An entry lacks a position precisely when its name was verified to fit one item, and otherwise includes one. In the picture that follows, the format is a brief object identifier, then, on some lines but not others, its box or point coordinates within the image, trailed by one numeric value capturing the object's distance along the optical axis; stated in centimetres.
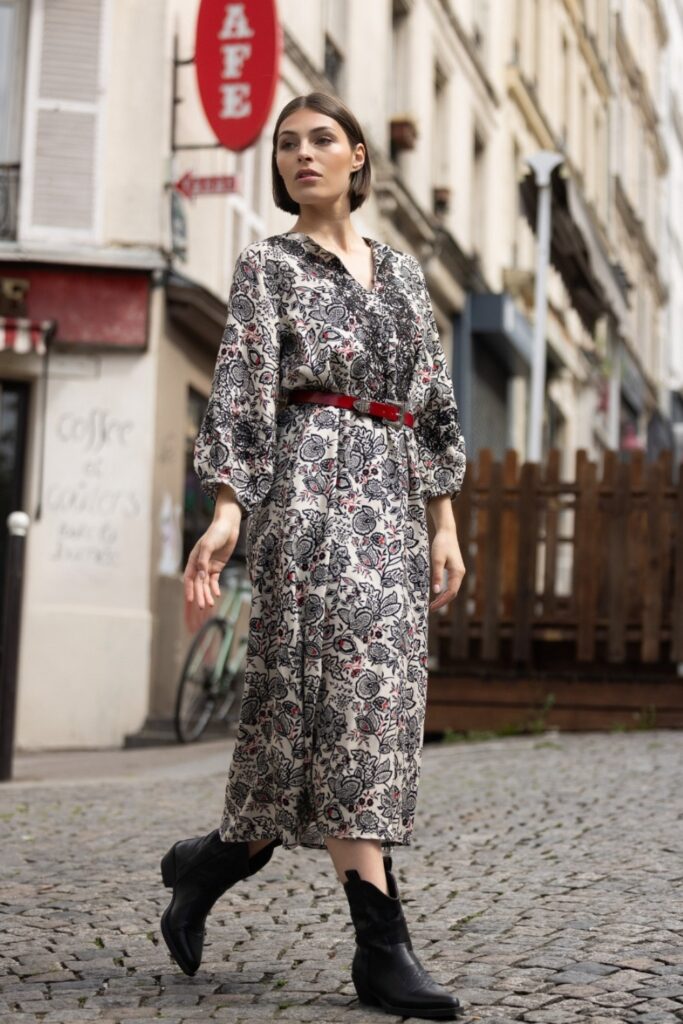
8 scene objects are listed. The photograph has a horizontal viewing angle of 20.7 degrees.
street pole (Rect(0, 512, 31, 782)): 888
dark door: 1317
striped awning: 1251
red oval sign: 1309
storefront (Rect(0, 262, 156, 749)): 1293
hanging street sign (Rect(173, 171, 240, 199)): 1316
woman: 364
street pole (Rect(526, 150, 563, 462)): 1308
